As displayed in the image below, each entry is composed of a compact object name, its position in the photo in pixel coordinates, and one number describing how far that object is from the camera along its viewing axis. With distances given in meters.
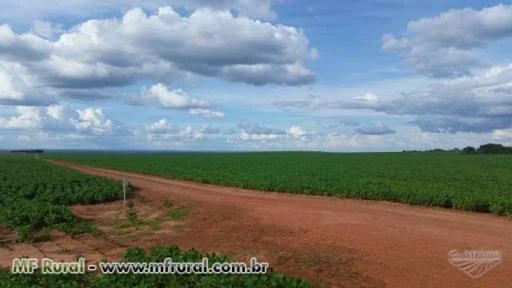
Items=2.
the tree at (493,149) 132.45
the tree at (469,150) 137.90
